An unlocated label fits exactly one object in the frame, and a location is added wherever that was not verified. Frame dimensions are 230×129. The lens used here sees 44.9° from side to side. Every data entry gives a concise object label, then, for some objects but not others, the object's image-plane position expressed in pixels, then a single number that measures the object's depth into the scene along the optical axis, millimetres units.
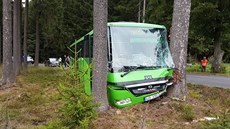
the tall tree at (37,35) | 25198
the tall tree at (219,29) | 21625
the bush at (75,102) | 5109
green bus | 7127
